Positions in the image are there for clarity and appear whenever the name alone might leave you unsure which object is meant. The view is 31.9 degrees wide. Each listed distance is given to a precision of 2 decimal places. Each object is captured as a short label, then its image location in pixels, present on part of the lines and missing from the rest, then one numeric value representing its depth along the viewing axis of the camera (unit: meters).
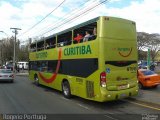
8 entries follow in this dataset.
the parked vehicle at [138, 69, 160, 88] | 18.16
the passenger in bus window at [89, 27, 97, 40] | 11.98
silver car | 25.39
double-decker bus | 11.53
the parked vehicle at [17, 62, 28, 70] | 67.11
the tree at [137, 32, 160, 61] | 83.19
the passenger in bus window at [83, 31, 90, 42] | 12.61
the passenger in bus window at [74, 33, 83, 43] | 13.40
